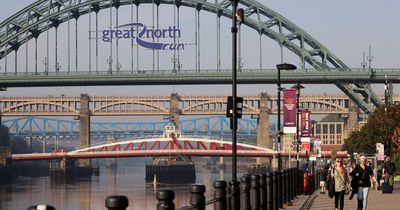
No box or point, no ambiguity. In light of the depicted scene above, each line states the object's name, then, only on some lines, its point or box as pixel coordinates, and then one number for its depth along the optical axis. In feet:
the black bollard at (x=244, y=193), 75.85
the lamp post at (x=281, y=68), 174.70
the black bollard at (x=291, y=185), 141.38
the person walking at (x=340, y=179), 100.17
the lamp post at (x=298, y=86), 236.34
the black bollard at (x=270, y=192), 99.87
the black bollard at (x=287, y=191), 131.39
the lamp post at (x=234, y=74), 87.61
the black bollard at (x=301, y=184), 177.62
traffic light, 98.79
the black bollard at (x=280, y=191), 117.16
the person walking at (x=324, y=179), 182.66
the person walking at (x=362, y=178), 102.17
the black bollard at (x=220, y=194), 57.21
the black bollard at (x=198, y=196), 48.08
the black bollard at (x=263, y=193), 91.50
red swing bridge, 652.89
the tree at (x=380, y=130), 342.36
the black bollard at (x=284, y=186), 126.28
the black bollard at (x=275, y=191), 105.59
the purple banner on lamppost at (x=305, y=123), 223.92
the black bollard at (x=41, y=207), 29.78
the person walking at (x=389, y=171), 160.04
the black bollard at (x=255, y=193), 84.28
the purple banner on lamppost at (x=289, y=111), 175.73
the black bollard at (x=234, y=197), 66.33
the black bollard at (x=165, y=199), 39.83
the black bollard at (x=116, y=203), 32.91
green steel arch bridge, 483.92
